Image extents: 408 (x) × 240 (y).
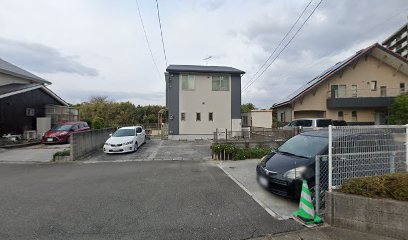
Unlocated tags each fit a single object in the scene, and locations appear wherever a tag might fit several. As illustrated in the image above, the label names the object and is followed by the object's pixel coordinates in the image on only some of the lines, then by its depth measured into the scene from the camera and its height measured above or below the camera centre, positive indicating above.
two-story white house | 19.38 +1.68
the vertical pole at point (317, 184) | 4.05 -1.10
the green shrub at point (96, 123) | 22.16 -0.17
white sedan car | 12.09 -1.02
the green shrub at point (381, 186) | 3.47 -1.01
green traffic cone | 3.93 -1.51
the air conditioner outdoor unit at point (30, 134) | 16.84 -0.87
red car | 15.05 -0.72
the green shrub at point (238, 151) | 10.21 -1.33
